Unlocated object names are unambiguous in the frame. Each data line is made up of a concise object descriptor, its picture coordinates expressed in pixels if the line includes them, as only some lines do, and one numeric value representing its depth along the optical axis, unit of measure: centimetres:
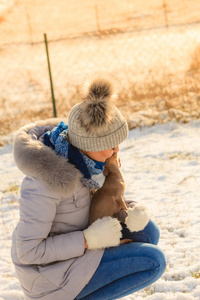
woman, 360
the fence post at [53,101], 1212
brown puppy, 401
